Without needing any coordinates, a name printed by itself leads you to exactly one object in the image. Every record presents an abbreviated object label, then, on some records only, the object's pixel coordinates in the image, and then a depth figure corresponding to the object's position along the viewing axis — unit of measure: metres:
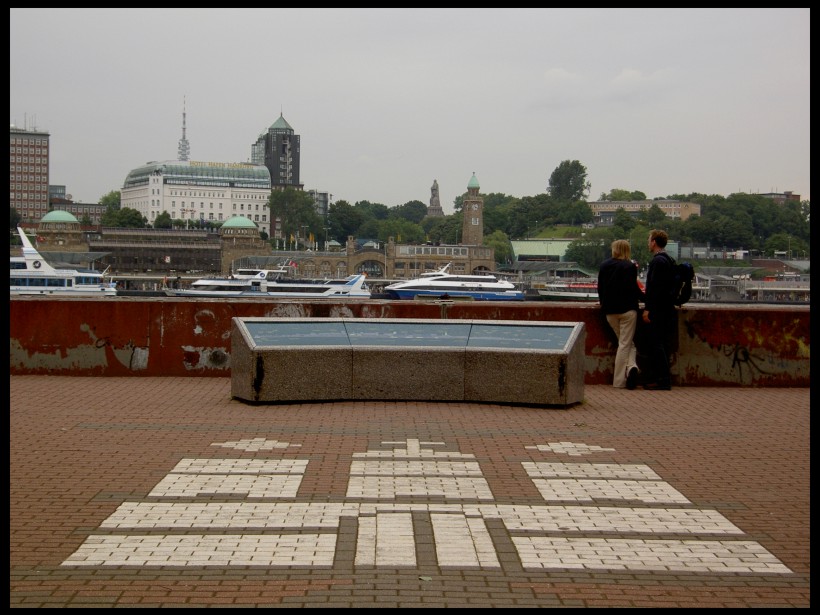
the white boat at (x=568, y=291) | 104.79
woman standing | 11.94
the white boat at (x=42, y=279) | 79.56
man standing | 11.85
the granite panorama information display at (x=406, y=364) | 10.52
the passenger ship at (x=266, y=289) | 85.62
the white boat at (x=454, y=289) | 89.56
